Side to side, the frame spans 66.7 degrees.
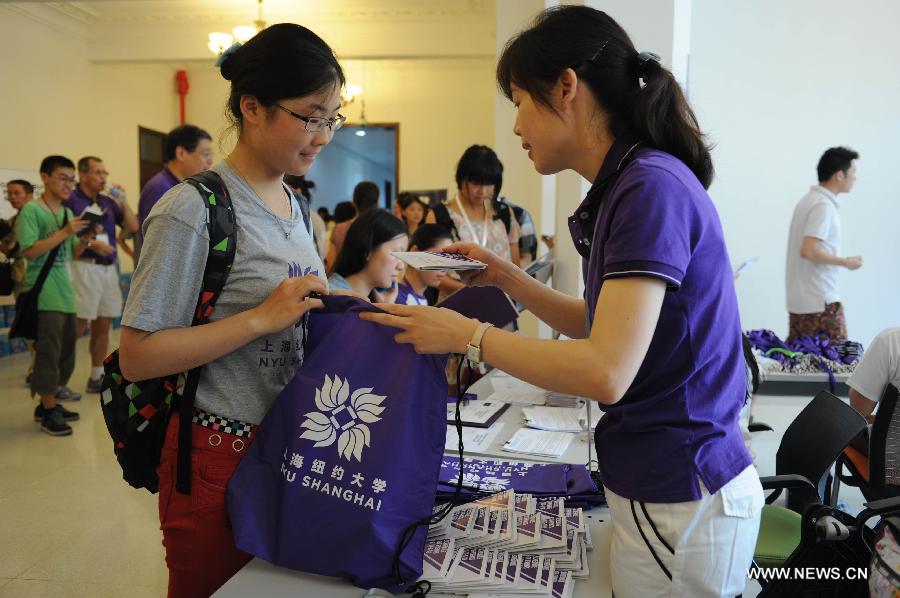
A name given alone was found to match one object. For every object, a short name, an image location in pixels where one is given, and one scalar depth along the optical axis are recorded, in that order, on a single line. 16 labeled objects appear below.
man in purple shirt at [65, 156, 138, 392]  5.08
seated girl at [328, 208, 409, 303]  2.64
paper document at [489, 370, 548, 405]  2.44
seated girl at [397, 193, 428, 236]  6.81
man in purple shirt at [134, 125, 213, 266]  3.73
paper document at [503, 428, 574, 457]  1.89
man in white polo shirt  5.11
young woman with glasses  1.12
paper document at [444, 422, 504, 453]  1.93
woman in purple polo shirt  0.95
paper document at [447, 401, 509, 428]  2.14
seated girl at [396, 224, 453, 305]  3.02
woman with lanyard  3.61
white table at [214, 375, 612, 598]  1.13
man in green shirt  4.28
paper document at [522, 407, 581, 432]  2.11
